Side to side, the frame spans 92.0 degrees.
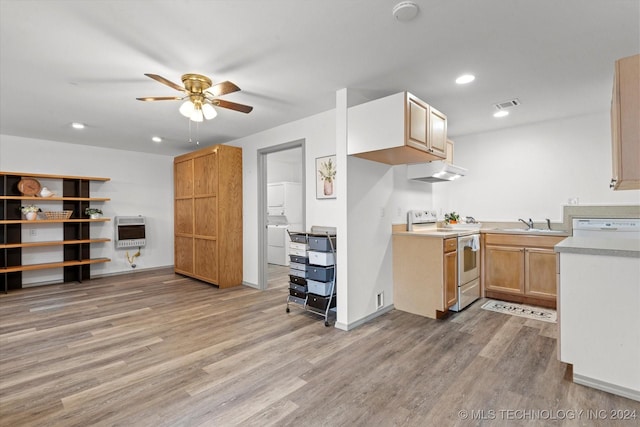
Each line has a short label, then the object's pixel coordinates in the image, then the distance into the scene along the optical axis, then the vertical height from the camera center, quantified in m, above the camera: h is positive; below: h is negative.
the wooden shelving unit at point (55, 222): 4.84 -0.26
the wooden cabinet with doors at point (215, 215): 4.89 -0.02
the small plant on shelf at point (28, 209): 4.93 +0.09
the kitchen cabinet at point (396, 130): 2.81 +0.81
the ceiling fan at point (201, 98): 2.68 +1.06
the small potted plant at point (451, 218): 4.88 -0.08
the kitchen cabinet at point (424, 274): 3.38 -0.69
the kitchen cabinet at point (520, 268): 3.78 -0.71
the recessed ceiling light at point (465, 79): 2.87 +1.28
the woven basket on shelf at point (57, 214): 5.15 +0.01
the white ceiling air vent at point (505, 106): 3.52 +1.28
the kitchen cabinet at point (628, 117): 1.87 +0.59
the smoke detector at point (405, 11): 1.86 +1.26
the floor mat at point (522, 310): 3.47 -1.17
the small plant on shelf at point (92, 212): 5.49 +0.04
